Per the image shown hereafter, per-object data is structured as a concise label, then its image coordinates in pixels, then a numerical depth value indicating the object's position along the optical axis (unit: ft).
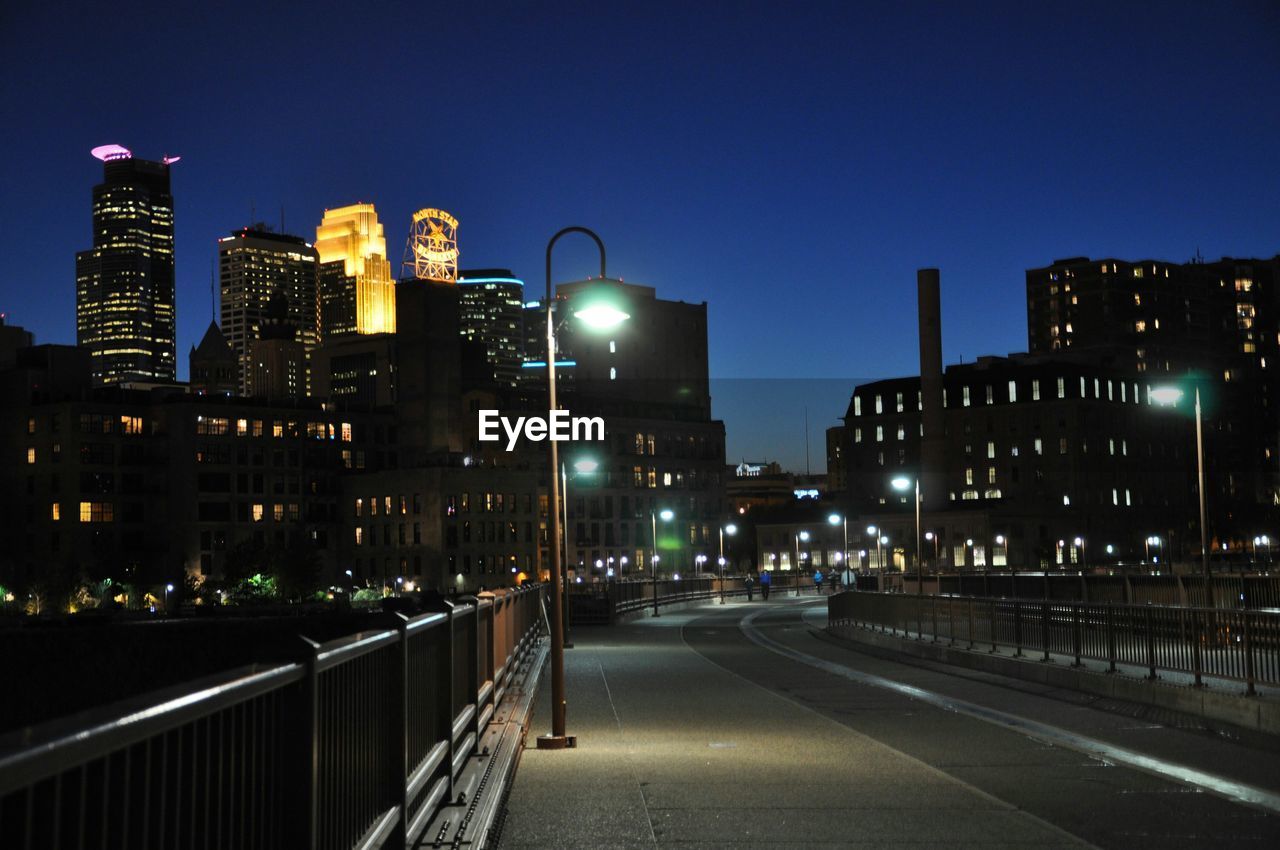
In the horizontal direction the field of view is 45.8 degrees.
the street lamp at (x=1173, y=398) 144.15
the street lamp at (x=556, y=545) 60.39
